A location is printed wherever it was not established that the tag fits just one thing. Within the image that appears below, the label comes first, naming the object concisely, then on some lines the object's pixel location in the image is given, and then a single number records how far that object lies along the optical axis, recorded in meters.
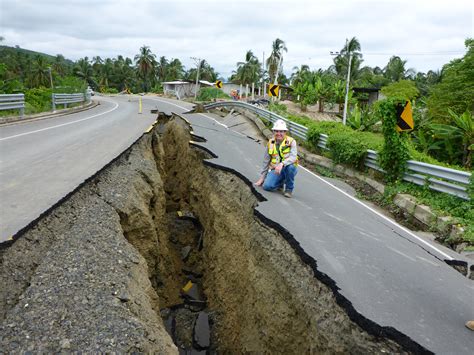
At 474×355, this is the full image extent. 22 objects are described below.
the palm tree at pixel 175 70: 86.69
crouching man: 7.26
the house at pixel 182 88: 65.44
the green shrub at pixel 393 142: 9.63
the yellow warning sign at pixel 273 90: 20.08
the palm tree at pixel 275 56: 63.16
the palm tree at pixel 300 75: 66.81
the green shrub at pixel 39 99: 18.46
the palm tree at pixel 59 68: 81.44
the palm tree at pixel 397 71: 64.38
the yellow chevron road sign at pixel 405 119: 9.23
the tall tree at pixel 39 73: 64.25
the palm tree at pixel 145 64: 80.00
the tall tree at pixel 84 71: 78.56
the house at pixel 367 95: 47.41
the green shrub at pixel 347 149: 11.54
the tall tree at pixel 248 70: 66.43
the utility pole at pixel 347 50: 32.67
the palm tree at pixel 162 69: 90.50
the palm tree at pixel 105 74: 84.31
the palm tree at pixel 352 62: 39.66
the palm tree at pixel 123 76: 86.62
